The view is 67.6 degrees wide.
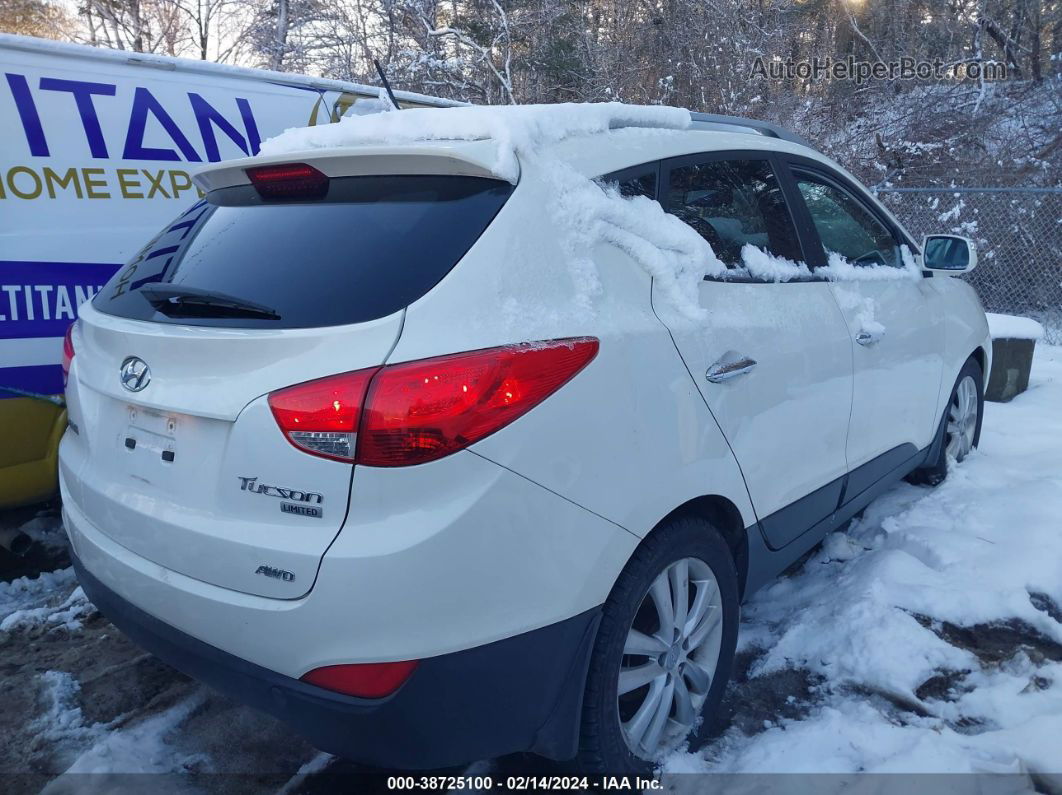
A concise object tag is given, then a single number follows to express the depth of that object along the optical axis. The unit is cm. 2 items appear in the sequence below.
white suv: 165
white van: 330
